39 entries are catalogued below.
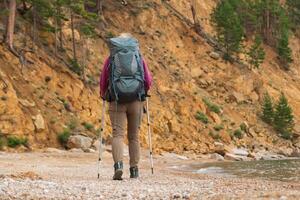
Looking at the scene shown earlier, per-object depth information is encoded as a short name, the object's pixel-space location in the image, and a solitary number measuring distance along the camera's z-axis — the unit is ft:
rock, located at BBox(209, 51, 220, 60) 148.66
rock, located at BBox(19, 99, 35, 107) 73.72
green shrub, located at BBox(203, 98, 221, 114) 121.29
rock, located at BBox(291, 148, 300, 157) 118.48
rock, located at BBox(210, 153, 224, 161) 88.07
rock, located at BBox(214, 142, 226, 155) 97.75
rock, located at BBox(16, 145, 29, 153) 65.21
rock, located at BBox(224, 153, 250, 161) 88.12
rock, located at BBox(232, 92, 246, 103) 139.46
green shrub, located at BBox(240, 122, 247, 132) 124.47
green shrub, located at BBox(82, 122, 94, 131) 81.35
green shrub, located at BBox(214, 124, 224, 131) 114.50
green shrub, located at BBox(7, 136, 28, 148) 66.54
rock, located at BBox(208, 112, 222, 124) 117.72
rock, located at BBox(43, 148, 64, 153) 66.64
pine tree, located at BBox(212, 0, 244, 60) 155.84
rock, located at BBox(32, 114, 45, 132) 71.90
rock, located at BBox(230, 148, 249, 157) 98.37
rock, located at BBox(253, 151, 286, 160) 97.47
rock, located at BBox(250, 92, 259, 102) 144.83
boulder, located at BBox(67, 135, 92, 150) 72.23
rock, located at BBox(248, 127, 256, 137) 126.72
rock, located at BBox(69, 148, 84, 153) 69.67
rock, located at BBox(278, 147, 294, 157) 117.10
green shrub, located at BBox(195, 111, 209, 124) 112.98
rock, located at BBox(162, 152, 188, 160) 82.37
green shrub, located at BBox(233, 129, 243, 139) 119.21
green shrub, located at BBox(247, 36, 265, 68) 156.88
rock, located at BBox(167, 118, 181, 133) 102.43
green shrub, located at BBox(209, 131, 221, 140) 110.35
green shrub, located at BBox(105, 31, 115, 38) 119.85
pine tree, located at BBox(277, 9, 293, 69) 179.52
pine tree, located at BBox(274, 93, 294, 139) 138.31
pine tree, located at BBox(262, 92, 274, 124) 139.75
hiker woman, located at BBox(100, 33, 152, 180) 26.89
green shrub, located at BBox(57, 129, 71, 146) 73.26
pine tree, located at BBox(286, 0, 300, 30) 214.71
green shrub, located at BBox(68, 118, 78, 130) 77.67
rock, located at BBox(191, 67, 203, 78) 137.47
